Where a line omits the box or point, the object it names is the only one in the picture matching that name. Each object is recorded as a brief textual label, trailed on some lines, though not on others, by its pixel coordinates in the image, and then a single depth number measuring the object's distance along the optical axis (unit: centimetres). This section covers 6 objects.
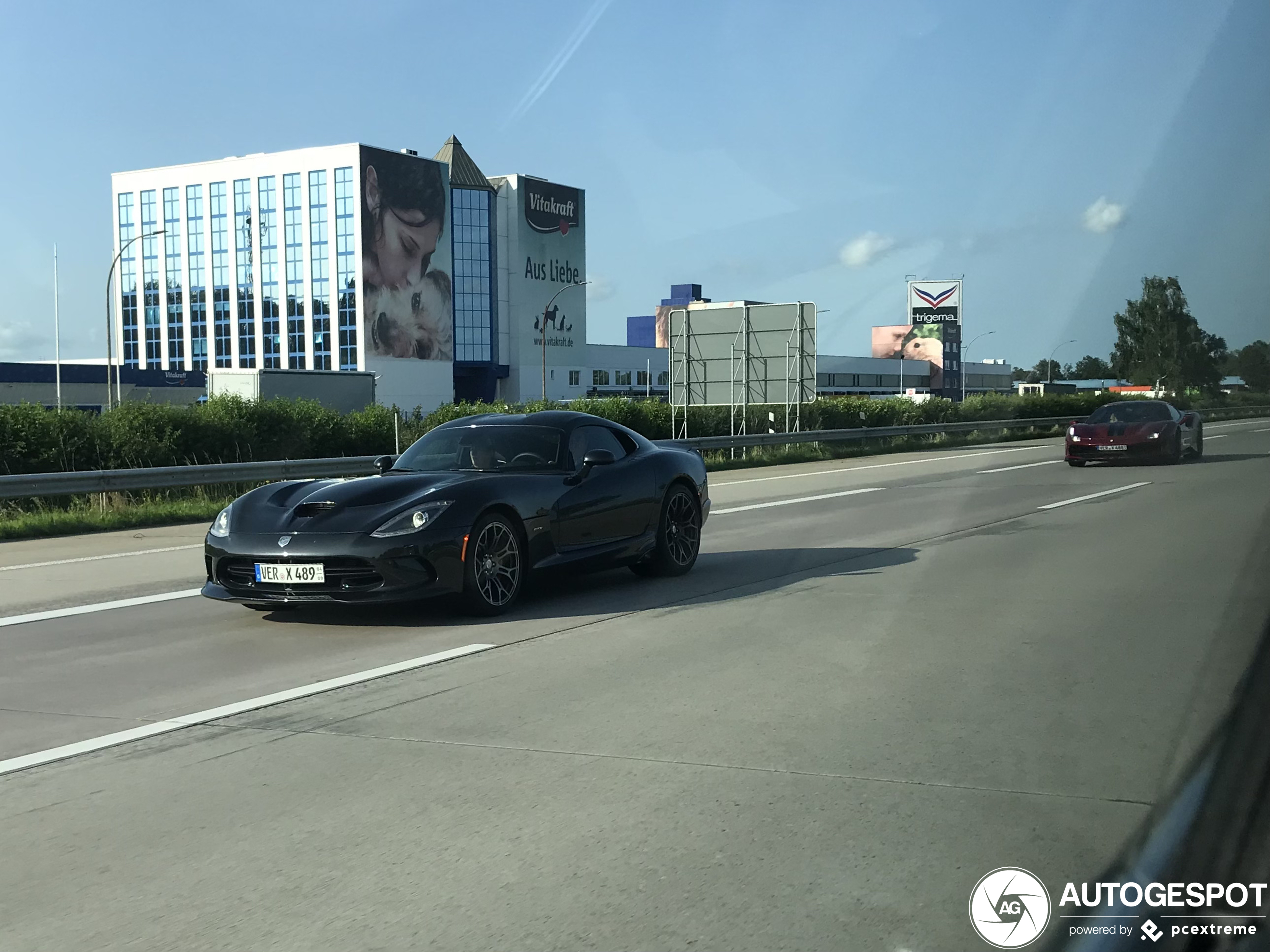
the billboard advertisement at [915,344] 13075
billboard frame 3159
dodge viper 795
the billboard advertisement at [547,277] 11025
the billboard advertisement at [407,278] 9762
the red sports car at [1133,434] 2380
